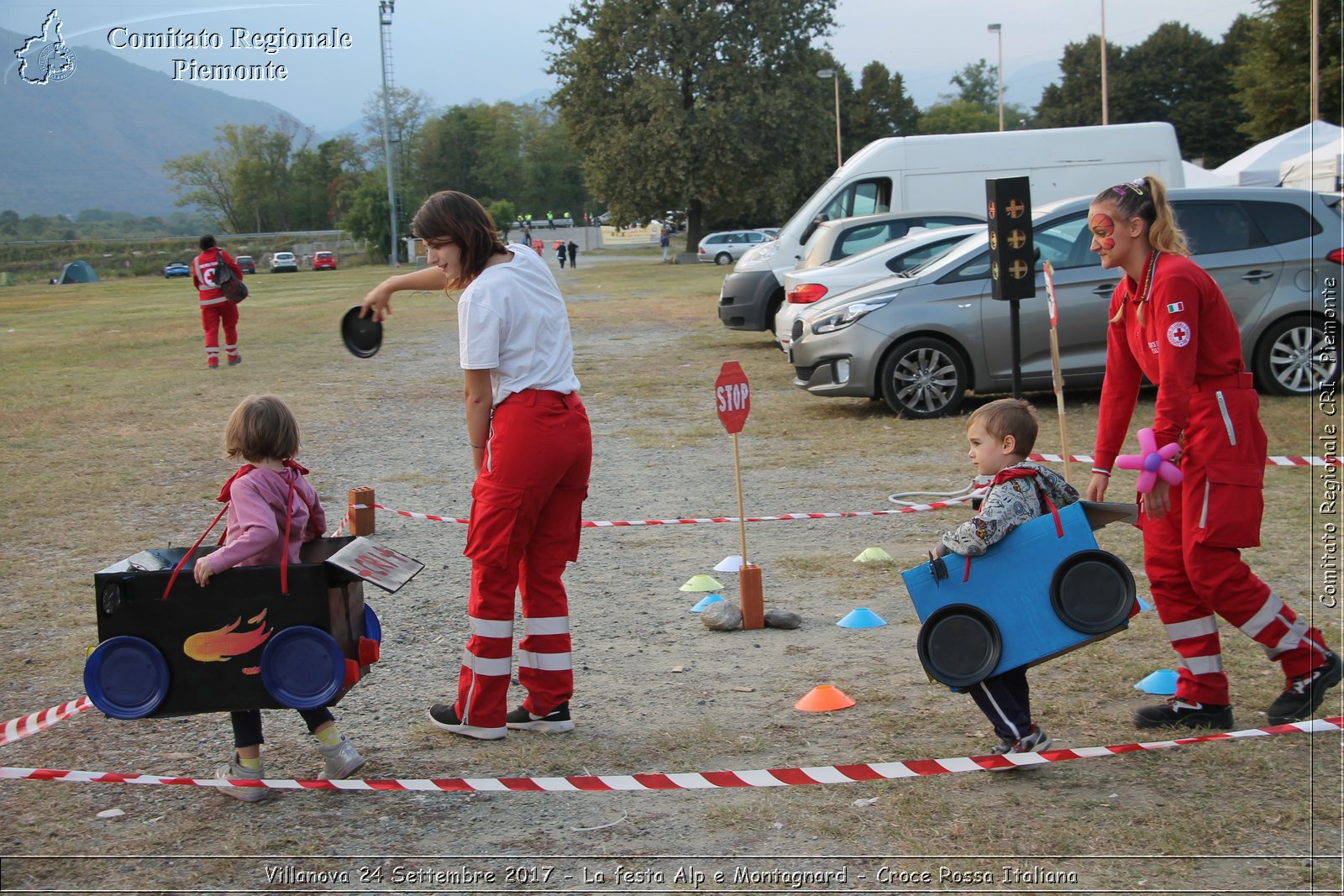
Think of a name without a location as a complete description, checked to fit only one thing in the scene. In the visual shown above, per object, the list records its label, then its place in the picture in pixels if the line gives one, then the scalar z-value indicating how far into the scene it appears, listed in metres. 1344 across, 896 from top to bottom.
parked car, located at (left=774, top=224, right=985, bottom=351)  14.55
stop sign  6.19
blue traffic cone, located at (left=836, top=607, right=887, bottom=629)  5.77
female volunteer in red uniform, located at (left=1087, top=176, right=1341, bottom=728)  3.97
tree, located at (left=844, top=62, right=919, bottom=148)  94.25
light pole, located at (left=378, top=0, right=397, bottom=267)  62.68
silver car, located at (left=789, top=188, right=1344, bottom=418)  10.77
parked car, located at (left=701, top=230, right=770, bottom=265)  61.03
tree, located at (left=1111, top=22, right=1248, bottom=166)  76.06
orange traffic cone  4.68
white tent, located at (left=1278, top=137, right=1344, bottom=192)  30.09
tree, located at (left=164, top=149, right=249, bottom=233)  68.31
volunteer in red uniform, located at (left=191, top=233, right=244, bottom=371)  18.59
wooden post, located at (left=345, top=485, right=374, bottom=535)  7.70
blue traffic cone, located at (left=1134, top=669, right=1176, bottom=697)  4.68
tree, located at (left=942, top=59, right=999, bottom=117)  154.50
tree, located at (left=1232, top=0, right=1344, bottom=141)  41.53
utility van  18.05
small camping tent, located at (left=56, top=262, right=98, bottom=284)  56.91
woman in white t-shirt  4.27
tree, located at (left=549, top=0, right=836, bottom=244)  58.66
